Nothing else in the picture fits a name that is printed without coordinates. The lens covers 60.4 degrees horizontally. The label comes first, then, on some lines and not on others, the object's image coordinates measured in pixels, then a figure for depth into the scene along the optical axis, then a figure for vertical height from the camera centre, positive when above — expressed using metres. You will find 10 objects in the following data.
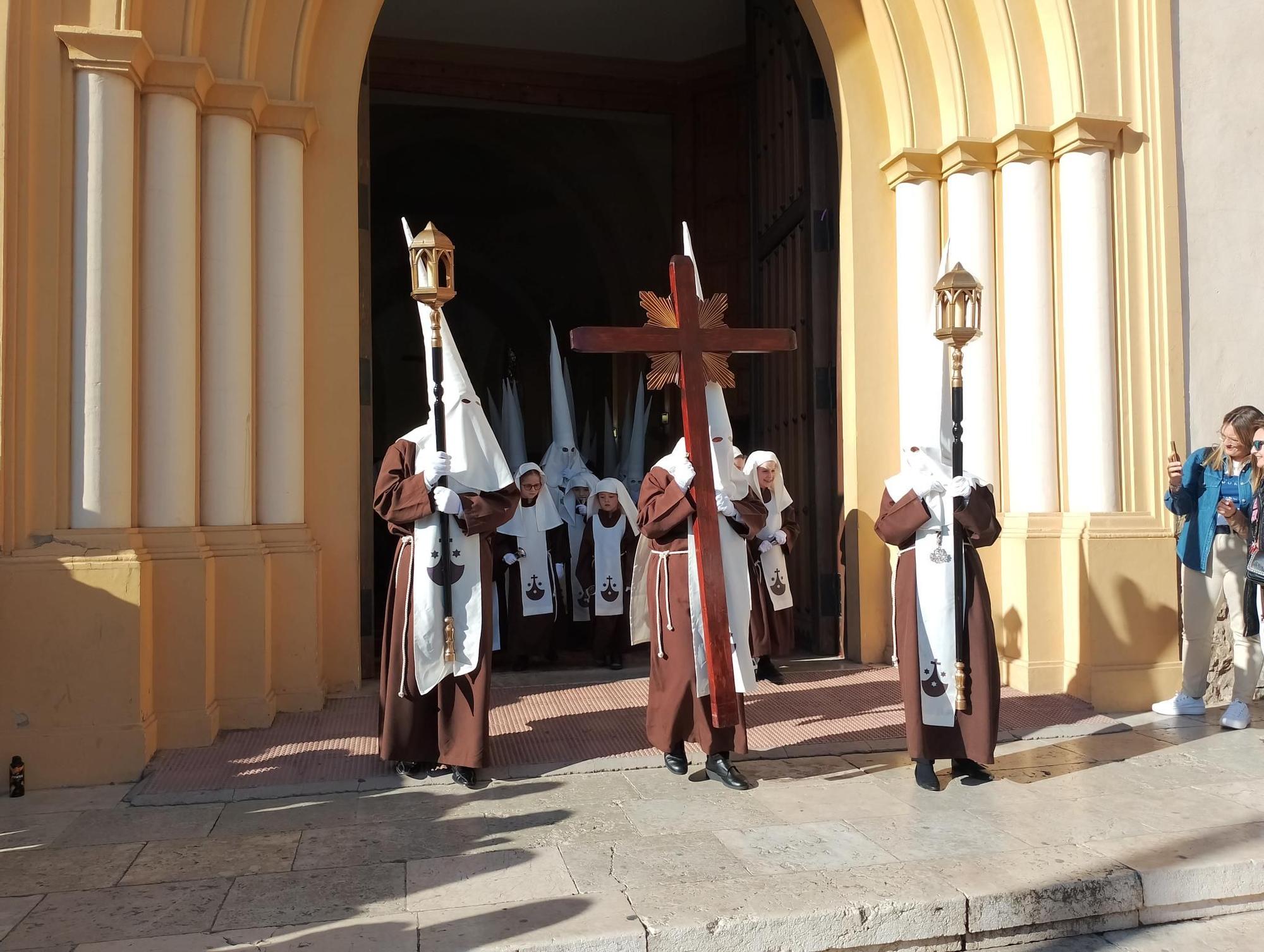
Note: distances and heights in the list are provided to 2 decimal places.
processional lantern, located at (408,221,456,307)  4.70 +1.09
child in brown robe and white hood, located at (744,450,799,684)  7.20 -0.37
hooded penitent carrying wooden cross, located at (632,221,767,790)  4.88 -0.39
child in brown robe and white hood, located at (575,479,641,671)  8.06 -0.41
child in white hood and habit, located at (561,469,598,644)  9.30 +0.08
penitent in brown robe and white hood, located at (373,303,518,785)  4.91 -0.34
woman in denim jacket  5.94 -0.26
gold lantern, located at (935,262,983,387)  4.86 +0.89
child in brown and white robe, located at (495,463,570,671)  8.18 -0.49
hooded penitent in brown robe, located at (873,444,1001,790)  4.78 -0.50
